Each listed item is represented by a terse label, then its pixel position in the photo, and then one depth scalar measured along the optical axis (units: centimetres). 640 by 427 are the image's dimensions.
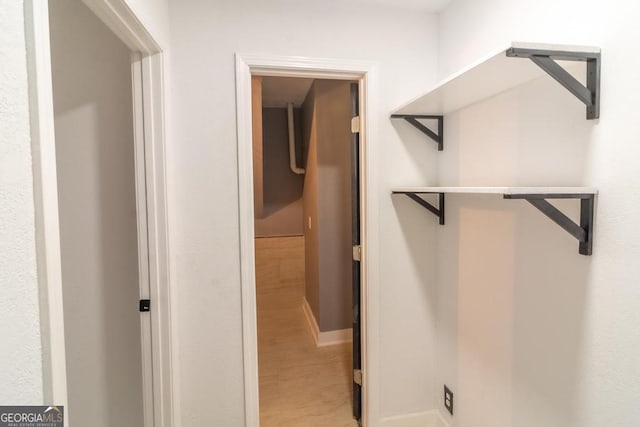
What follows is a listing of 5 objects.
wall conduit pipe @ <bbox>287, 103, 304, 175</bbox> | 437
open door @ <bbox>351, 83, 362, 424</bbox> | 189
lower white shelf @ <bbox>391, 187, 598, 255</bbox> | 93
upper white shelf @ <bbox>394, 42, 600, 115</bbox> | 92
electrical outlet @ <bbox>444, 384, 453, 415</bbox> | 178
